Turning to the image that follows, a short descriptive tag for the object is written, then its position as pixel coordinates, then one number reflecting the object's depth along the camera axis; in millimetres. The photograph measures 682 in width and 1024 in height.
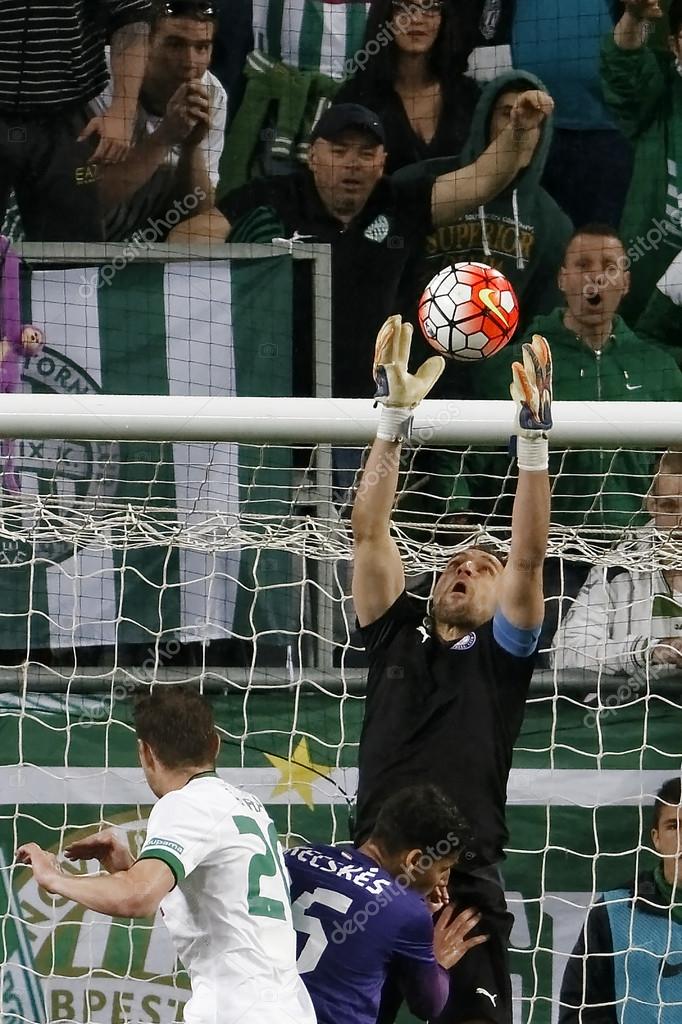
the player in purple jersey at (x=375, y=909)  5301
